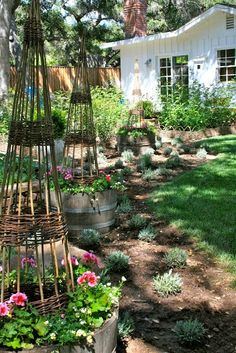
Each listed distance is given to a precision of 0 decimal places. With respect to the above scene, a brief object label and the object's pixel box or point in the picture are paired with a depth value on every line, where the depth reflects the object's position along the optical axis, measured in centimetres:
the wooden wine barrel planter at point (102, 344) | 239
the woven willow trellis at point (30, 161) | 257
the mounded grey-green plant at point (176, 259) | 462
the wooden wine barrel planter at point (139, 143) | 1072
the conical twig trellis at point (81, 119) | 570
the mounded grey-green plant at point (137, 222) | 578
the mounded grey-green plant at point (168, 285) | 407
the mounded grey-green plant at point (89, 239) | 514
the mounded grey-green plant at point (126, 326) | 332
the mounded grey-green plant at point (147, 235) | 534
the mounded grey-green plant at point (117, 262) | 449
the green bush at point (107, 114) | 1215
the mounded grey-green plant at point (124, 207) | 642
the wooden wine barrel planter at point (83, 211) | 549
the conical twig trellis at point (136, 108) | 1134
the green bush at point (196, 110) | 1339
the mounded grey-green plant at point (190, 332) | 334
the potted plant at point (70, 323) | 240
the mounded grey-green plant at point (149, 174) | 824
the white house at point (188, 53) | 1580
